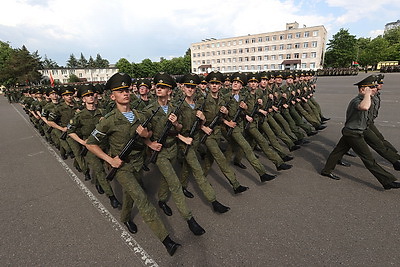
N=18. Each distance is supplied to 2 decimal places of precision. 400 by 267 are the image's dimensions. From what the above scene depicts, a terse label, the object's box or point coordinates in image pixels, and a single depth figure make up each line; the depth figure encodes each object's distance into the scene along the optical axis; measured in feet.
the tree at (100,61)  376.68
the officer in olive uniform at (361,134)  12.21
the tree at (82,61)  373.61
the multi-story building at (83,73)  212.04
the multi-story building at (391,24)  500.82
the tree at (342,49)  198.08
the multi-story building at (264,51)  179.01
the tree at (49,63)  356.59
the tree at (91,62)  363.52
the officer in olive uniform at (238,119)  13.39
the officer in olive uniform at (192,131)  11.02
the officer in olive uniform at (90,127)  12.86
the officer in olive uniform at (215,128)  12.55
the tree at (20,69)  127.44
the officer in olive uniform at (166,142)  9.67
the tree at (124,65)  238.27
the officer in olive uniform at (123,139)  8.68
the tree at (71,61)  384.06
